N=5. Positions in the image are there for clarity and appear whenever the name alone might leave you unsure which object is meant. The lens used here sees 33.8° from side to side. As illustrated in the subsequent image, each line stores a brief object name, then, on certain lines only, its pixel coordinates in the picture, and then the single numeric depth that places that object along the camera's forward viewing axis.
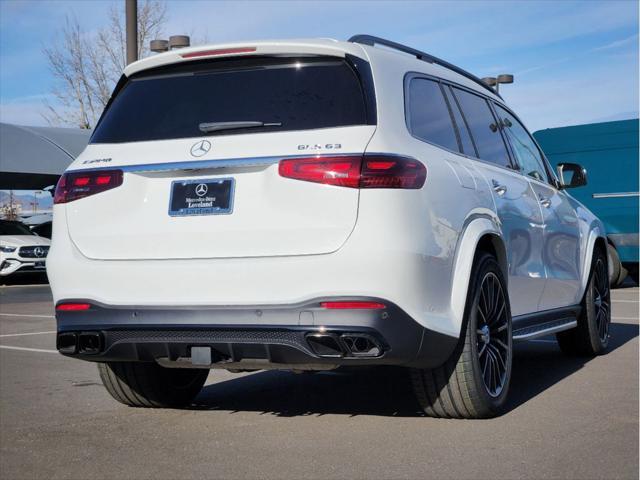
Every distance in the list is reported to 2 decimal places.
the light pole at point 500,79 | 27.88
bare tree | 45.12
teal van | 16.11
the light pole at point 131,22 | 14.90
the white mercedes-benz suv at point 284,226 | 4.75
